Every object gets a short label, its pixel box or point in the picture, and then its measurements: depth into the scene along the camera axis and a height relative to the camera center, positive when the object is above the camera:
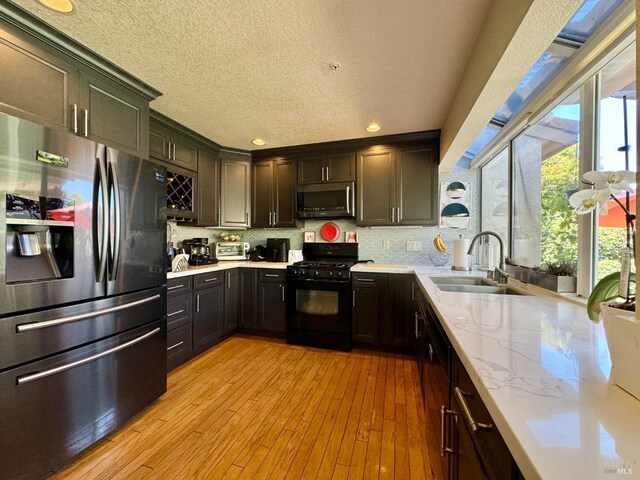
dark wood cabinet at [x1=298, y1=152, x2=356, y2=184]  3.03 +0.88
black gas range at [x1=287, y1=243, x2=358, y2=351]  2.71 -0.72
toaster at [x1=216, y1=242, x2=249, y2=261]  3.29 -0.15
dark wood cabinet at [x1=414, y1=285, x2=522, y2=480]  0.57 -0.57
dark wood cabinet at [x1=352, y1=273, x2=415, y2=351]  2.57 -0.74
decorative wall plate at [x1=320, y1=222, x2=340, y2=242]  3.31 +0.10
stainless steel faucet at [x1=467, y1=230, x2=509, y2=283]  1.80 -0.24
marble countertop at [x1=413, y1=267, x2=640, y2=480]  0.39 -0.33
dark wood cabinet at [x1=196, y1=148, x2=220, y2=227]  2.91 +0.62
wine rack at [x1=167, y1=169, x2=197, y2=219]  2.54 +0.48
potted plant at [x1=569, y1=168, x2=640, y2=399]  0.54 -0.17
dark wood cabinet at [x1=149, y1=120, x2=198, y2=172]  2.35 +0.94
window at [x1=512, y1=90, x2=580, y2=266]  1.45 +0.37
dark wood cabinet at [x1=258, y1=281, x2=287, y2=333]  2.97 -0.80
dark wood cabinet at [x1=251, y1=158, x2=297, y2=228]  3.24 +0.61
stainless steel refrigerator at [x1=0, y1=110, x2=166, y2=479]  1.12 -0.29
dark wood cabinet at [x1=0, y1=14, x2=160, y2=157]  1.28 +0.92
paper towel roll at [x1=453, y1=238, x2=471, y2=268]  2.54 -0.14
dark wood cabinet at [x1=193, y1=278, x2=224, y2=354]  2.52 -0.81
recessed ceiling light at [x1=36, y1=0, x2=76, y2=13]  1.22 +1.15
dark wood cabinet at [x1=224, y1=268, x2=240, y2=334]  2.94 -0.71
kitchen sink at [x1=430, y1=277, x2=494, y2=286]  2.08 -0.34
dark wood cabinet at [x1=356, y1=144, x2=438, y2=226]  2.82 +0.63
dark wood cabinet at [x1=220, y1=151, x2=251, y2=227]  3.23 +0.66
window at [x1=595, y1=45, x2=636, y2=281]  1.10 +0.48
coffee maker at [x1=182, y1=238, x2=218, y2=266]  2.82 -0.14
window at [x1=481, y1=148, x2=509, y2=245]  2.41 +0.48
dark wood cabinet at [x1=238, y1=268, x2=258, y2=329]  3.07 -0.72
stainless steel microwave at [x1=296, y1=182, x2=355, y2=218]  3.00 +0.49
